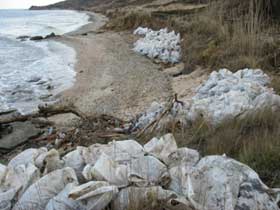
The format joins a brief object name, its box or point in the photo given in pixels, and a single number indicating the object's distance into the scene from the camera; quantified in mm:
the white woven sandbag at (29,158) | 2723
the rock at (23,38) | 22112
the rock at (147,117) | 4914
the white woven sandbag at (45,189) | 2230
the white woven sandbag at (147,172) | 2287
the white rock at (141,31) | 16820
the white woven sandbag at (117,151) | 2611
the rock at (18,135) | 5387
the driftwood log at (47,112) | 6320
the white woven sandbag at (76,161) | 2600
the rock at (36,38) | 21469
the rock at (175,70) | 9053
